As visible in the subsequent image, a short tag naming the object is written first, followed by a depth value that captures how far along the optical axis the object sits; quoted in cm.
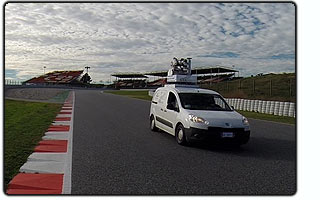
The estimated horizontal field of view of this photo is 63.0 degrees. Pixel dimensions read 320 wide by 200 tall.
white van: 603
